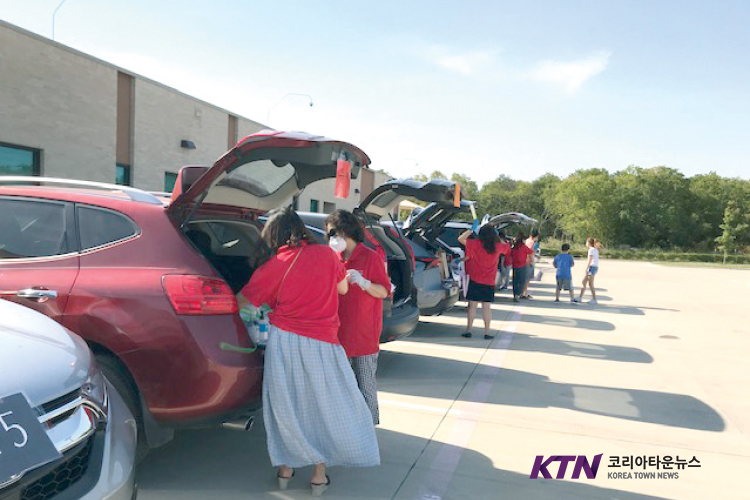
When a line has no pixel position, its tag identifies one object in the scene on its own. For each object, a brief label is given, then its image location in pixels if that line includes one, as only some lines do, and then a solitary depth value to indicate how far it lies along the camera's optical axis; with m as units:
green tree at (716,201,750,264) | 77.19
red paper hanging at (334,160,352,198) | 3.50
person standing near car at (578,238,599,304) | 14.41
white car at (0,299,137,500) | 1.83
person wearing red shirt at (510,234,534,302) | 13.87
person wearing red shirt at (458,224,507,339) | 8.21
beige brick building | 12.83
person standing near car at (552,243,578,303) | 14.36
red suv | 3.19
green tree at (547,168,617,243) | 85.88
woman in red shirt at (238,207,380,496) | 3.38
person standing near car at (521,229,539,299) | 14.90
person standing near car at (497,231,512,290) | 14.48
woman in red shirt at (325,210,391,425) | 3.98
